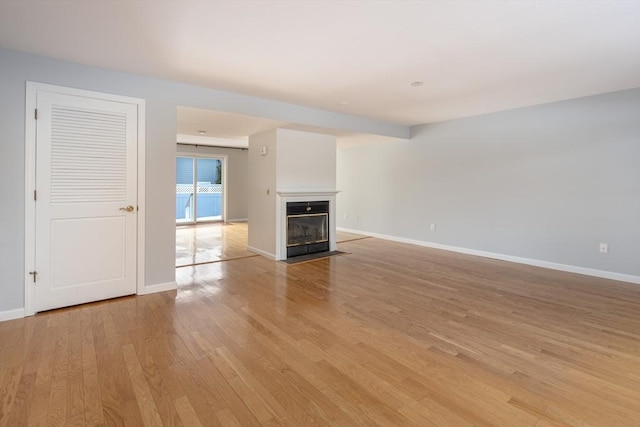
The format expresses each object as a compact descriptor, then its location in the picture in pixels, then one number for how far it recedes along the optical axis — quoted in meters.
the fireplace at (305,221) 5.23
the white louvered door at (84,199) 2.99
